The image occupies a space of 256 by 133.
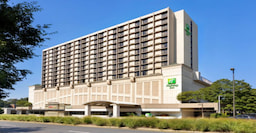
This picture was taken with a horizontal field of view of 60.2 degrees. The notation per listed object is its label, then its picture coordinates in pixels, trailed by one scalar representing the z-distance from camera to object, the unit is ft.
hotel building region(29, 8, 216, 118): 200.75
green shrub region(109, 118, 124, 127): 82.07
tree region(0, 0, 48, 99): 27.89
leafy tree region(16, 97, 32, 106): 339.40
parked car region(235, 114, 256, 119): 97.59
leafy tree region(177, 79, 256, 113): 168.86
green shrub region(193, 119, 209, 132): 64.08
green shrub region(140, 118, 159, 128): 75.47
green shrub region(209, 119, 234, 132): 60.38
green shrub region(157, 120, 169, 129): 72.23
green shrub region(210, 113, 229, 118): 155.39
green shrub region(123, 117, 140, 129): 77.61
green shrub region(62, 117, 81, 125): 96.58
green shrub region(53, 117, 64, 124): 106.75
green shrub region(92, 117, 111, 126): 87.02
